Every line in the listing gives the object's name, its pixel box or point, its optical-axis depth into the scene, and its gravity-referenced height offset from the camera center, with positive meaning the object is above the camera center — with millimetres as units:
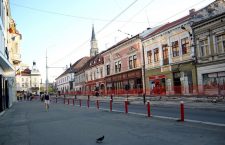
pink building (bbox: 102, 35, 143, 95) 28727 +2910
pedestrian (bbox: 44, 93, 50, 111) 18143 -1559
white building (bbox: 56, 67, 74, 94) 60549 +1265
